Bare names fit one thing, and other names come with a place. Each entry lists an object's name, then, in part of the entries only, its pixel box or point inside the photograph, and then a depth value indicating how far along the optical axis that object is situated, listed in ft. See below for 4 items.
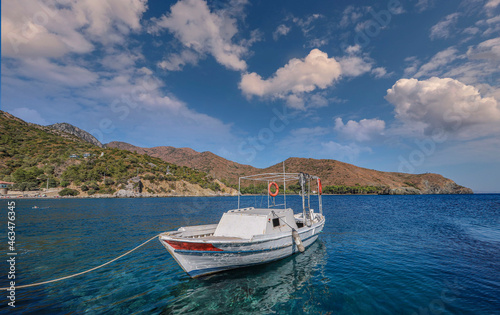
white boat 33.81
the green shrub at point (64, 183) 324.62
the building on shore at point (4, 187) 258.08
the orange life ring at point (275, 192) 61.97
